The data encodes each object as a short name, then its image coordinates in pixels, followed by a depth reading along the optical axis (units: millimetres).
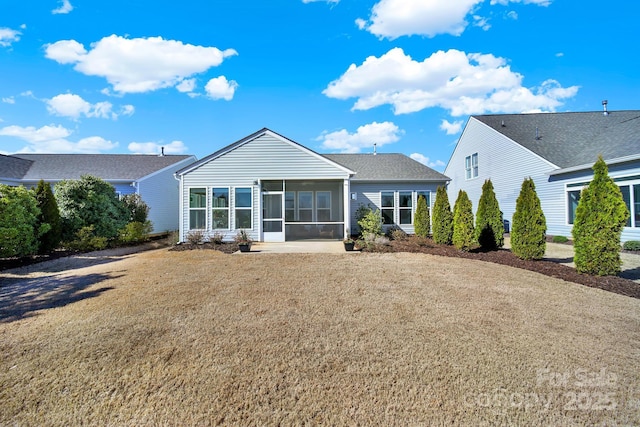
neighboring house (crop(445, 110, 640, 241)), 11531
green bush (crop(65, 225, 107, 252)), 11398
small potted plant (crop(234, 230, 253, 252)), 10609
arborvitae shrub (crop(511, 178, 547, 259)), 8273
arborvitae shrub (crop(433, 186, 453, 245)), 11688
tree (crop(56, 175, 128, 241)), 12000
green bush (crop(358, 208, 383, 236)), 12320
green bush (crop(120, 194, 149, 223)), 14805
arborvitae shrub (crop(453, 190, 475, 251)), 10016
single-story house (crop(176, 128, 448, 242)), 13070
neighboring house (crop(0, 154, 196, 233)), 17406
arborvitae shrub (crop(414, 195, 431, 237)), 14031
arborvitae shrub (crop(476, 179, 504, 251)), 10289
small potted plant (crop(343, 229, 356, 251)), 10930
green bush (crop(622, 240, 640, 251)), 10383
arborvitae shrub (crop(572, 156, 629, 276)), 6535
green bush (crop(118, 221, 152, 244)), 13266
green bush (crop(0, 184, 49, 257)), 8930
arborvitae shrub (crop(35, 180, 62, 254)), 10578
